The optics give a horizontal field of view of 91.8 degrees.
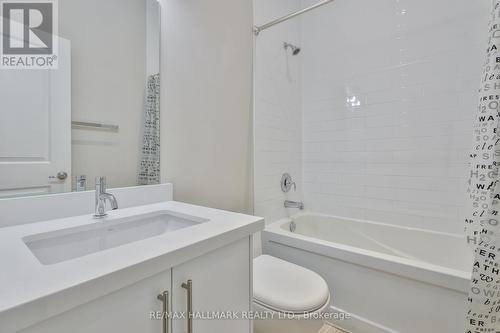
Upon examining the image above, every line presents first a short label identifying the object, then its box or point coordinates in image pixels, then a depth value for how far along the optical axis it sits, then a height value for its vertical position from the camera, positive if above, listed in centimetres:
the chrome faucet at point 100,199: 88 -14
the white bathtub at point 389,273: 118 -64
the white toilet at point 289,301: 106 -62
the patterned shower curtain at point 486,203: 94 -15
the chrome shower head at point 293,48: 218 +107
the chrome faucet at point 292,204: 217 -37
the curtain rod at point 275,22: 169 +102
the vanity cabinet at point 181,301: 46 -33
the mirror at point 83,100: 83 +25
